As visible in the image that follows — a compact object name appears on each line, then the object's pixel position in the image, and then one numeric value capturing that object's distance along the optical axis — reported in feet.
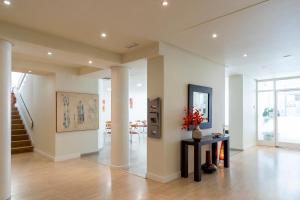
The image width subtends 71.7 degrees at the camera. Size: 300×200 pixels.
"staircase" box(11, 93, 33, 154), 23.97
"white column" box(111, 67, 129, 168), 17.71
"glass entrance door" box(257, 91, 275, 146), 28.91
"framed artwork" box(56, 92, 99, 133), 20.77
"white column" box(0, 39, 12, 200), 11.04
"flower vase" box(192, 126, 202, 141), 14.62
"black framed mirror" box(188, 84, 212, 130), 16.37
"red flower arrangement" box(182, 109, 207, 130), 15.25
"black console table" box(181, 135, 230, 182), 14.40
